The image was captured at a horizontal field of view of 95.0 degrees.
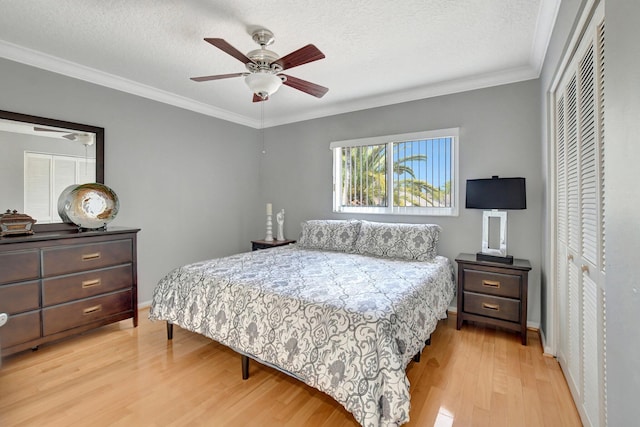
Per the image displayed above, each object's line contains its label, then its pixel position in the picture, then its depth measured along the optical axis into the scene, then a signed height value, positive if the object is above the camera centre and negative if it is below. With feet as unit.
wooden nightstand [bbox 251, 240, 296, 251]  13.42 -1.48
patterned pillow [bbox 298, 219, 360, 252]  11.30 -0.92
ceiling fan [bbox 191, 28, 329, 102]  6.49 +3.44
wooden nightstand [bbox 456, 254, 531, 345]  8.43 -2.43
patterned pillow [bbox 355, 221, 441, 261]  9.78 -1.01
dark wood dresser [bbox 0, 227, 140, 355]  7.20 -1.99
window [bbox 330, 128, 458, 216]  10.97 +1.56
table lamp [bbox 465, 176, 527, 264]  8.52 +0.32
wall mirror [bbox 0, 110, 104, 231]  8.18 +1.53
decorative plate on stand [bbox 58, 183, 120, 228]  8.76 +0.20
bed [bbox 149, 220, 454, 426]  4.87 -2.10
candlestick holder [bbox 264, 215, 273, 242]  14.07 -0.89
